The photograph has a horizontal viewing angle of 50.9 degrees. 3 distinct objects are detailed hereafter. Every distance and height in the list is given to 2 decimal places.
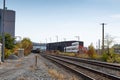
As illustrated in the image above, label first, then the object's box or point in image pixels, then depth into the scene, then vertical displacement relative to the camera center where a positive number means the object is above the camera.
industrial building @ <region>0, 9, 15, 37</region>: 77.81 +14.33
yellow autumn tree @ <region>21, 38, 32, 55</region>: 39.44 -0.66
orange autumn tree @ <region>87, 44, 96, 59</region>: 31.44 -1.71
